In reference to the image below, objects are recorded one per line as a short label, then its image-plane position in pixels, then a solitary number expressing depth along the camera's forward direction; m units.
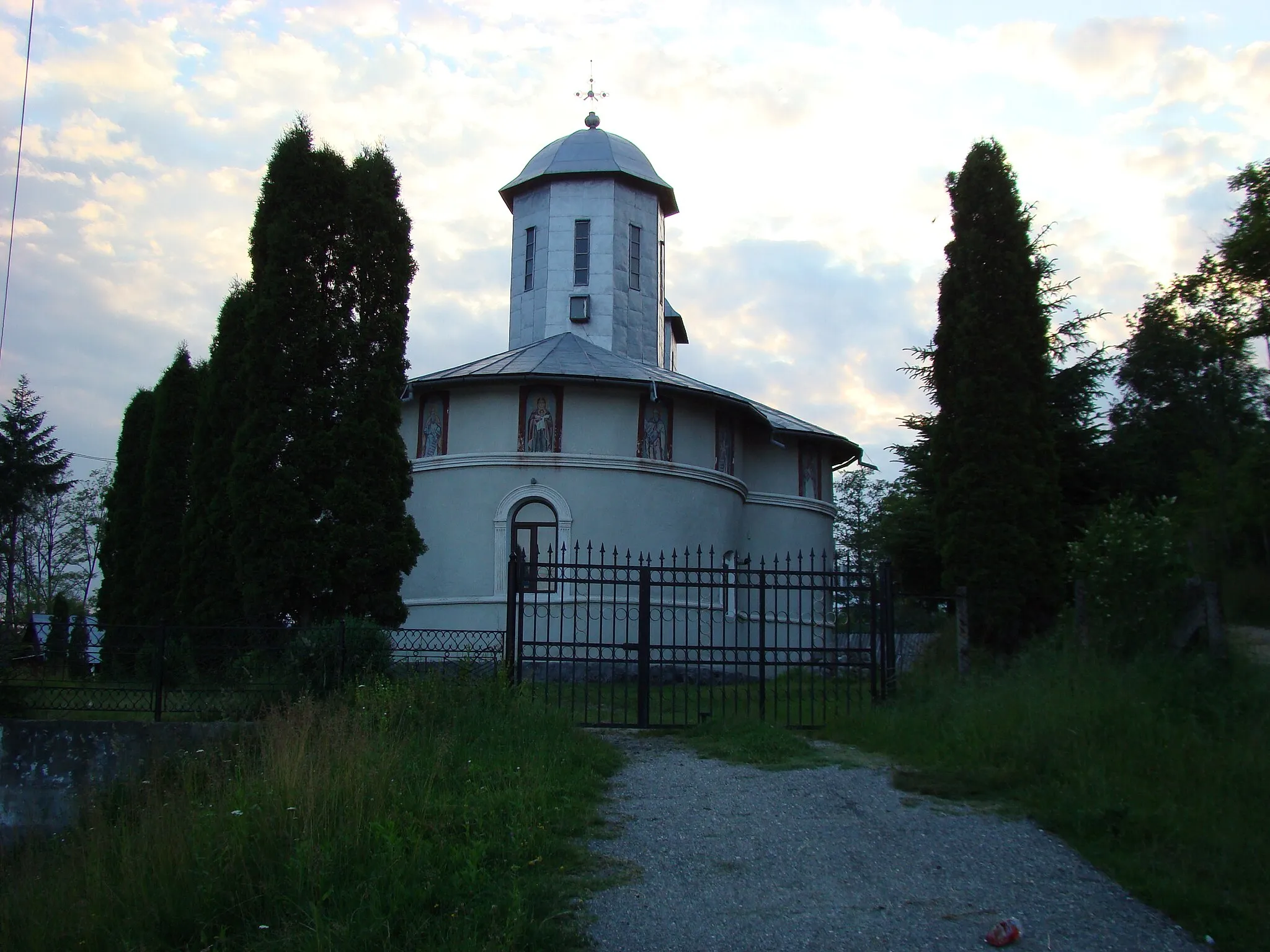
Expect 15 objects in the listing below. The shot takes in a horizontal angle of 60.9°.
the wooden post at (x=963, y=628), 12.23
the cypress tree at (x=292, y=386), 14.62
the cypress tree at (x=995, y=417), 13.91
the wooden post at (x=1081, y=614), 10.93
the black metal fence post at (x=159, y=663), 10.33
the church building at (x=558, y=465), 20.12
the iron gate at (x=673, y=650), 11.21
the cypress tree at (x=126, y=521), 20.75
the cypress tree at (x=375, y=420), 14.83
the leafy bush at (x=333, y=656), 10.80
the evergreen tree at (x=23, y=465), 37.09
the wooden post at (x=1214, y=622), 9.06
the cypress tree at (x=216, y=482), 16.36
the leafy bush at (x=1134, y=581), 10.39
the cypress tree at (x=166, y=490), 19.92
